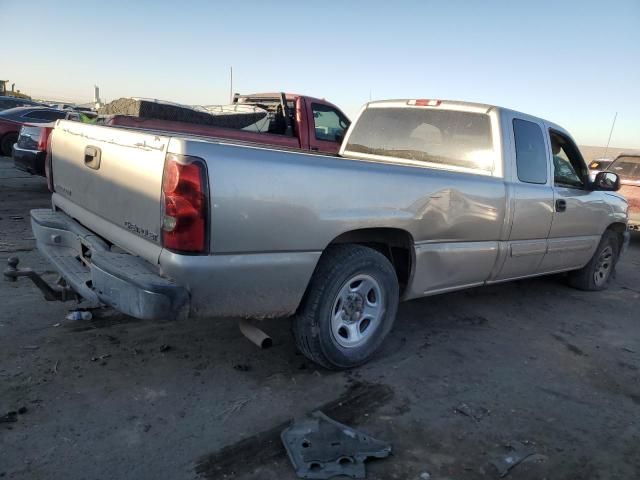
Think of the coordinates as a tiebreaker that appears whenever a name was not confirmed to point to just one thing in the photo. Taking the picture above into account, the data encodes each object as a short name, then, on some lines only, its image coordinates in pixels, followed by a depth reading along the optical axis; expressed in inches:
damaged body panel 97.8
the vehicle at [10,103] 700.0
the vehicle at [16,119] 526.0
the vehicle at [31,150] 348.5
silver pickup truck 102.0
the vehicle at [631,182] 373.7
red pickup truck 307.7
